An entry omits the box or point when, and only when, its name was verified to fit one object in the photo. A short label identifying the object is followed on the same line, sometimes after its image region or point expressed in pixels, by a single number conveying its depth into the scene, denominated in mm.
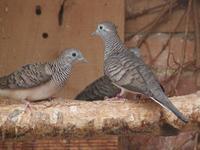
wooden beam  4905
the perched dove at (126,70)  5051
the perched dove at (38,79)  6001
